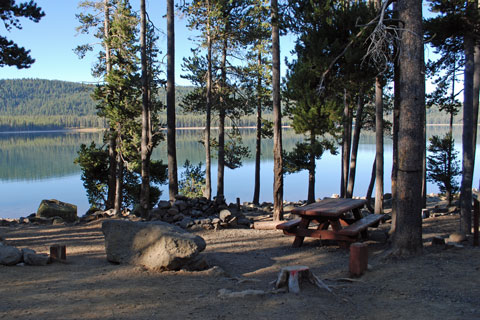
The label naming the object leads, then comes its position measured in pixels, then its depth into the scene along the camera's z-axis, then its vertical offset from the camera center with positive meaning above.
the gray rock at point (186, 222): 11.18 -2.49
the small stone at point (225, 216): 11.05 -2.25
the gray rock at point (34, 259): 6.35 -1.99
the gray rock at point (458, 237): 7.66 -1.99
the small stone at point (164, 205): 12.03 -2.12
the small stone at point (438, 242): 7.31 -1.97
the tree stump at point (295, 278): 4.96 -1.82
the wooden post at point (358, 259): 5.70 -1.81
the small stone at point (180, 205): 12.20 -2.14
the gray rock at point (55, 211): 15.21 -2.95
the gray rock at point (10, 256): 6.18 -1.90
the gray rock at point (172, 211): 11.98 -2.29
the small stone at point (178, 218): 11.84 -2.47
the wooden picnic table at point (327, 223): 7.82 -1.88
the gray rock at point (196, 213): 12.11 -2.39
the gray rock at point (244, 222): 11.31 -2.48
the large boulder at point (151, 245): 6.16 -1.77
